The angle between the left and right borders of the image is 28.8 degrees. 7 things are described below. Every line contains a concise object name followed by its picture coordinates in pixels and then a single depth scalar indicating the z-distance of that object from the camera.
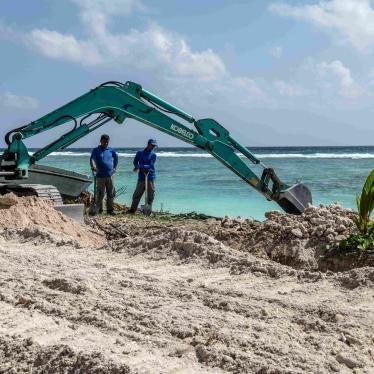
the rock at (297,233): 8.87
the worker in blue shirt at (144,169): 14.09
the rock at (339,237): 8.43
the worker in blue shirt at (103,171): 13.84
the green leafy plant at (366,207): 8.24
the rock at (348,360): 3.97
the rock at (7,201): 10.46
